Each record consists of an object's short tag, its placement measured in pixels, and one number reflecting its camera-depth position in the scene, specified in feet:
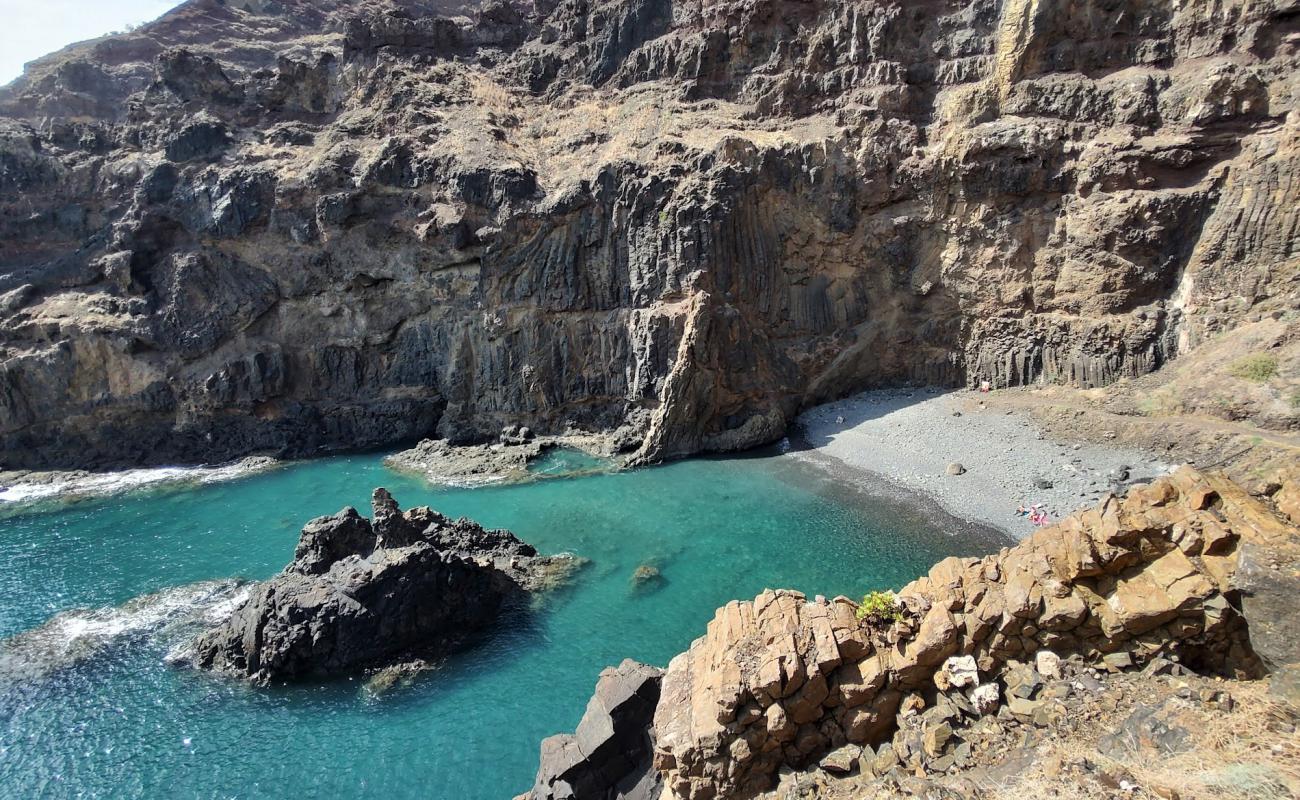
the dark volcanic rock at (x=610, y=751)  37.04
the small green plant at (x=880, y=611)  31.35
